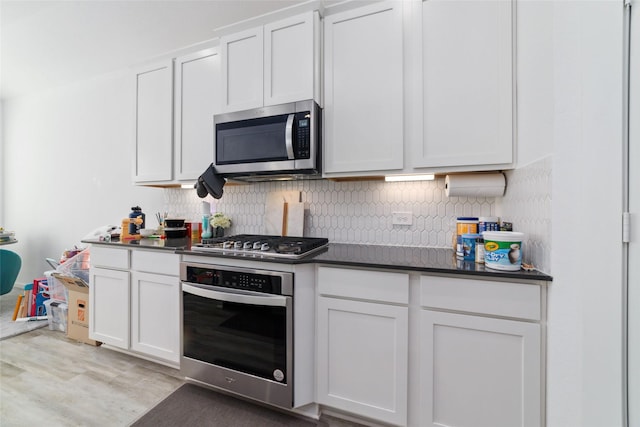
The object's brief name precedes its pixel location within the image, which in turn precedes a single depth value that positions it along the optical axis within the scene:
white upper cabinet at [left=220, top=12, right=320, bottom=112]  1.74
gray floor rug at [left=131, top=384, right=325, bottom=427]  1.49
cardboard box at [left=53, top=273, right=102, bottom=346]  2.38
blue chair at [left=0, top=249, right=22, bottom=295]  3.03
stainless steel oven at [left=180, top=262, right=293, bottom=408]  1.48
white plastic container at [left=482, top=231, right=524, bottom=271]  1.18
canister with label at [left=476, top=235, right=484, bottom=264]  1.36
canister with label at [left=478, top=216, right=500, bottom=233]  1.49
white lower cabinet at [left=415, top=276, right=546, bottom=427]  1.13
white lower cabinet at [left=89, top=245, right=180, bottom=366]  1.88
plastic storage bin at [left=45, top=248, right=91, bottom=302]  2.41
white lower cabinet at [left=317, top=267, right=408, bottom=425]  1.34
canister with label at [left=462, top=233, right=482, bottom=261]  1.44
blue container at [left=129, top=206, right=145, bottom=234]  2.48
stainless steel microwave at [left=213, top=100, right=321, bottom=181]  1.71
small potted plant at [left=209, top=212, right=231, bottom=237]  2.36
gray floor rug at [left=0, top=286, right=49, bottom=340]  2.57
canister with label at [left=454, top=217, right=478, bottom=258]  1.51
